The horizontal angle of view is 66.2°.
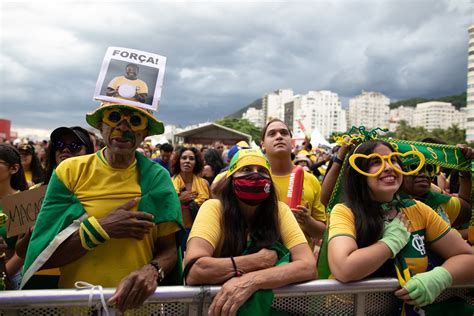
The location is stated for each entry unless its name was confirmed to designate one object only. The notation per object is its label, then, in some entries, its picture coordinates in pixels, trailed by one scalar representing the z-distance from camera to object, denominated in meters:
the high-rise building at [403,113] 169.62
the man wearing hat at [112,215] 2.08
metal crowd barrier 1.75
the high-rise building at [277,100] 163.21
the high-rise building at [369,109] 160.75
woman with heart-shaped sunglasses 2.10
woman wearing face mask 1.96
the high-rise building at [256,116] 192.30
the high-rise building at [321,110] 142.62
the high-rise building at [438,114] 161.00
